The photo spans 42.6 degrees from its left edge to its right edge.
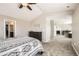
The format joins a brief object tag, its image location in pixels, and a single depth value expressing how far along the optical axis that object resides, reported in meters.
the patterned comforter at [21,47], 1.42
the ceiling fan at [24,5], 1.47
